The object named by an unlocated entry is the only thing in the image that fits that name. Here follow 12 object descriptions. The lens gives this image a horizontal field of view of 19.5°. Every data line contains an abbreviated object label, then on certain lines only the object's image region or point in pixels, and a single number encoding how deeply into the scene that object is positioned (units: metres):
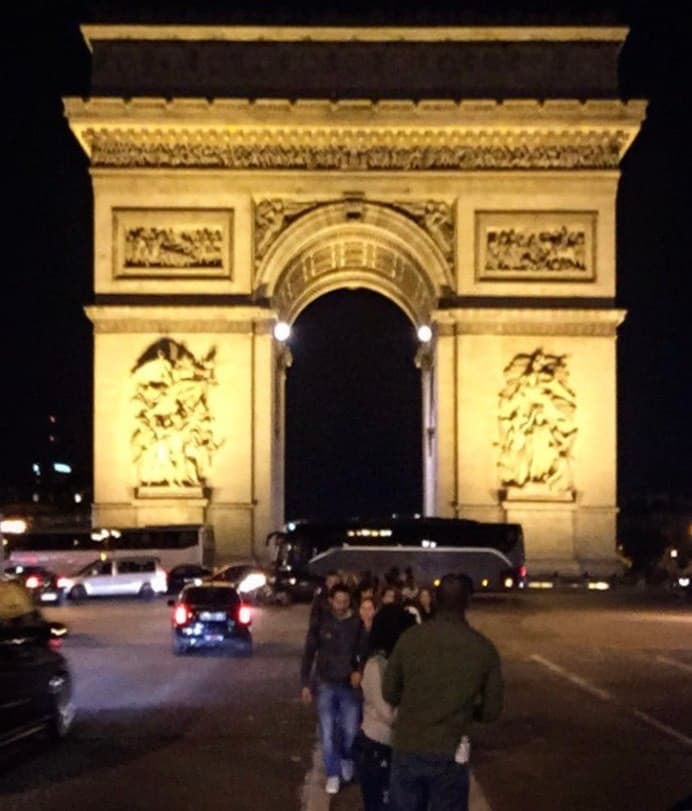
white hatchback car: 57.84
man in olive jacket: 9.12
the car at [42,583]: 52.69
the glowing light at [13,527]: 67.08
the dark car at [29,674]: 16.45
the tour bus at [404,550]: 52.47
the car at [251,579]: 49.12
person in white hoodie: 11.66
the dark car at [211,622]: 31.34
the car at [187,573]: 52.68
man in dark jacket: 14.59
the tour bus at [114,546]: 53.38
